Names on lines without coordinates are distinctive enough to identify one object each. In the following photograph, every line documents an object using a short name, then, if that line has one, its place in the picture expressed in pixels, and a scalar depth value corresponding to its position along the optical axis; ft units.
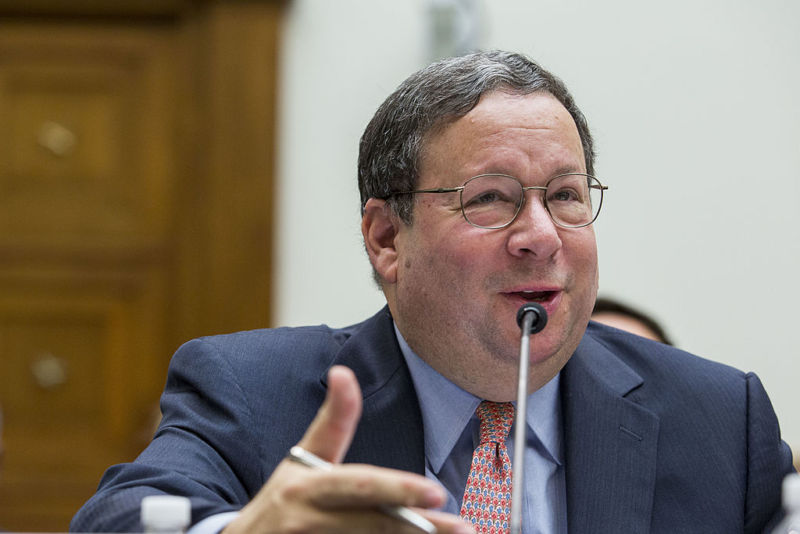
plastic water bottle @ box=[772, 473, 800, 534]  5.75
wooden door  9.45
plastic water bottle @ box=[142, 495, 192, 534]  5.68
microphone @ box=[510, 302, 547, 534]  5.94
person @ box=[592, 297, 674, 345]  8.47
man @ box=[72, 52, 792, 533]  6.68
